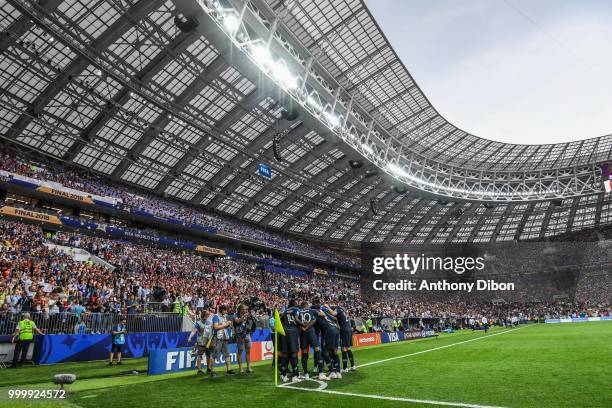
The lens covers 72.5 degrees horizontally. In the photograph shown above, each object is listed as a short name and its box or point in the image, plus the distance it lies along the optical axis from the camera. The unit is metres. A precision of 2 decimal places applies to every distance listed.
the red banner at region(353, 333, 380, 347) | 22.52
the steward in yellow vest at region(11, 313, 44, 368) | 13.45
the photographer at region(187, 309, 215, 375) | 11.34
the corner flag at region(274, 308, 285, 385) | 9.56
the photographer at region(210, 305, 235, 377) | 11.30
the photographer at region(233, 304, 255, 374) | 11.25
